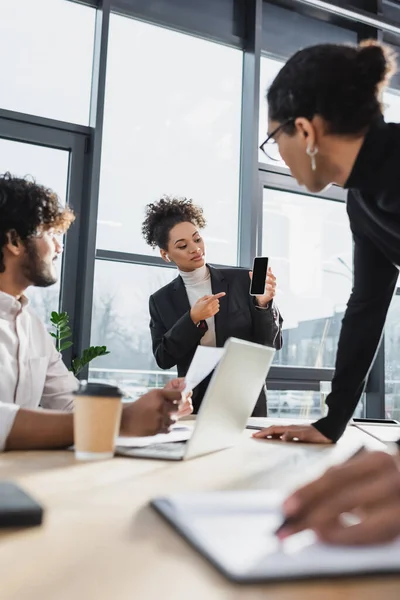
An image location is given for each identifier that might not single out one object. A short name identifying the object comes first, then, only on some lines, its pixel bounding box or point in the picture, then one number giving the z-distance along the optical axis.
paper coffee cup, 0.93
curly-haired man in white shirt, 1.05
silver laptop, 0.96
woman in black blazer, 2.30
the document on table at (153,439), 1.09
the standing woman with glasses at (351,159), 1.29
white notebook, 0.42
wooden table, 0.39
